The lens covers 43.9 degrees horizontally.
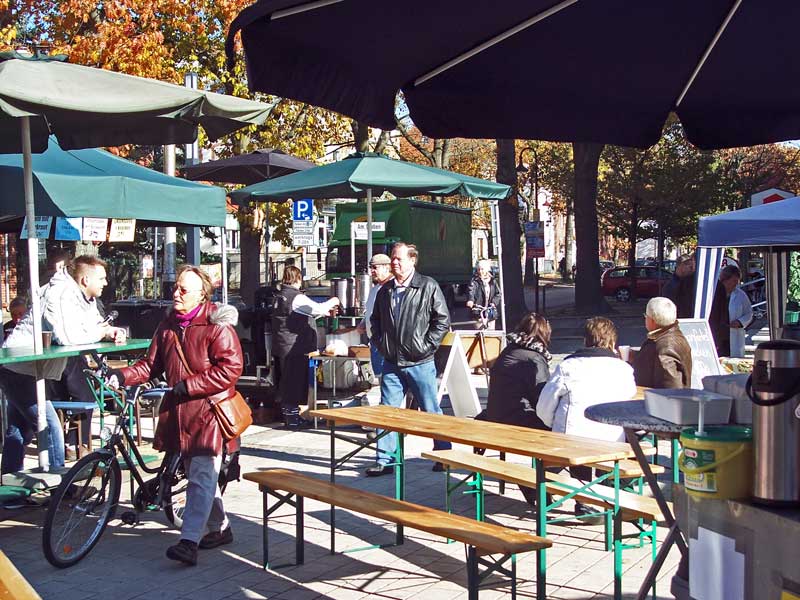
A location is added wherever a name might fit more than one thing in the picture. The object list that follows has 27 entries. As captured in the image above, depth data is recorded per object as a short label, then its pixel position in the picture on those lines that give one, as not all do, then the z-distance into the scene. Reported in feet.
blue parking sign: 57.00
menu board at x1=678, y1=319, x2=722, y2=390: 30.58
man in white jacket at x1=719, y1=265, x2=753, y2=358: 38.19
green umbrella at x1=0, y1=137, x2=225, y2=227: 25.95
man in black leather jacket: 26.96
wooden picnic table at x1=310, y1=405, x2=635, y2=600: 15.70
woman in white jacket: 20.48
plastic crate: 10.27
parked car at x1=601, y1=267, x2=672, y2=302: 132.36
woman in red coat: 19.04
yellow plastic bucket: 9.65
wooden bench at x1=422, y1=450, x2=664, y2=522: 17.49
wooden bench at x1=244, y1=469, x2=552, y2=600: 14.40
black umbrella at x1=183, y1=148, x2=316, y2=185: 52.16
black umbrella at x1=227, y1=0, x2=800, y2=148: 11.86
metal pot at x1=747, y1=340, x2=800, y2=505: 9.21
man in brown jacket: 23.81
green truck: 91.61
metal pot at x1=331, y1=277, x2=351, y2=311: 40.83
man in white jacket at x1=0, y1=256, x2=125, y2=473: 24.56
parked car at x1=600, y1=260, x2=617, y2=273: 189.26
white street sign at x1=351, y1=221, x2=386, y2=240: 53.31
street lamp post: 95.38
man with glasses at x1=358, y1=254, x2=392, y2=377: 32.65
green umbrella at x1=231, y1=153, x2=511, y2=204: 41.14
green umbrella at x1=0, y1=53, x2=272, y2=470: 20.79
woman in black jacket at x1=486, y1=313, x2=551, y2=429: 23.08
